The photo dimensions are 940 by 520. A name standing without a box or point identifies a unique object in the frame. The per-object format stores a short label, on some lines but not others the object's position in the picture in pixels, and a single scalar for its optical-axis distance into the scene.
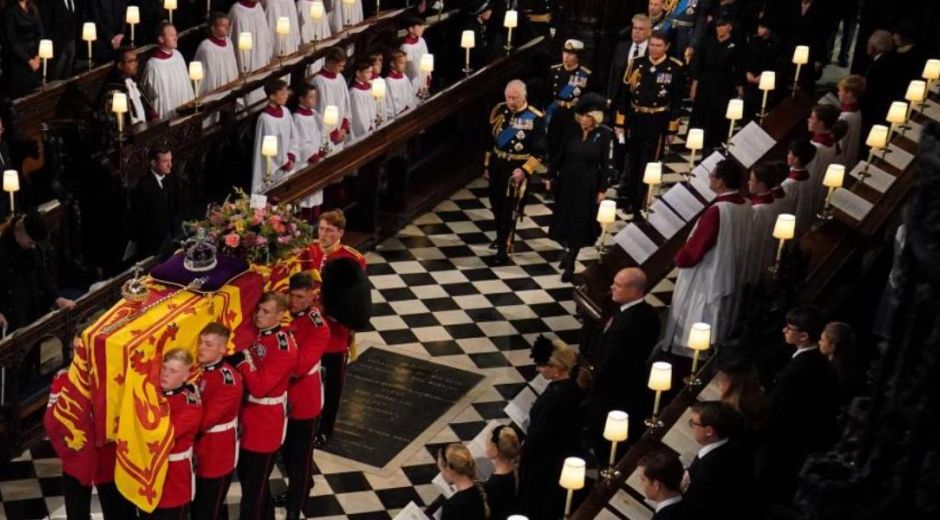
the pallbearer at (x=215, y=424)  9.41
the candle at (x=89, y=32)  15.53
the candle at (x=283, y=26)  16.02
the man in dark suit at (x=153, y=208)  13.04
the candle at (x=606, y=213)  12.39
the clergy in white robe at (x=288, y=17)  17.39
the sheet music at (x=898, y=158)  13.44
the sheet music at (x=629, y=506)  9.23
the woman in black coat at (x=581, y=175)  14.41
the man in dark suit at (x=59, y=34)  16.11
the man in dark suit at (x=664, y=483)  8.44
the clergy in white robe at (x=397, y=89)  16.12
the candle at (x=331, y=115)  14.30
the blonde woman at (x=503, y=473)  9.20
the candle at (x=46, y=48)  15.05
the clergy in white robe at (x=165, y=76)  15.44
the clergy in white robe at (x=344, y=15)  18.11
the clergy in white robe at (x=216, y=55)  16.22
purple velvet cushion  9.88
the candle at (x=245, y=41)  15.32
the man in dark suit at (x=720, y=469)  8.66
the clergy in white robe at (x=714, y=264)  12.02
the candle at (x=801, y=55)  15.56
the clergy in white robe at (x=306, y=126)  14.79
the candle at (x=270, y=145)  13.38
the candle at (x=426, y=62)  16.03
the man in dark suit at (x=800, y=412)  9.66
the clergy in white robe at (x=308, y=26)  17.80
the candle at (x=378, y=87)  15.18
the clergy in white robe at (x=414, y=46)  16.99
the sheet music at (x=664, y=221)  12.88
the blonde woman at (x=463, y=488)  8.96
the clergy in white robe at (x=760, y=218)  12.22
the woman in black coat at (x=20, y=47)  15.32
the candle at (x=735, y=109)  14.11
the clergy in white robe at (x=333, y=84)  15.43
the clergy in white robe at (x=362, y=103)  15.60
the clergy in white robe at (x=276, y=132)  14.48
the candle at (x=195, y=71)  14.70
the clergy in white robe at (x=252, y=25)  16.98
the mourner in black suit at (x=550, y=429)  9.99
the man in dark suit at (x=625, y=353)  11.02
